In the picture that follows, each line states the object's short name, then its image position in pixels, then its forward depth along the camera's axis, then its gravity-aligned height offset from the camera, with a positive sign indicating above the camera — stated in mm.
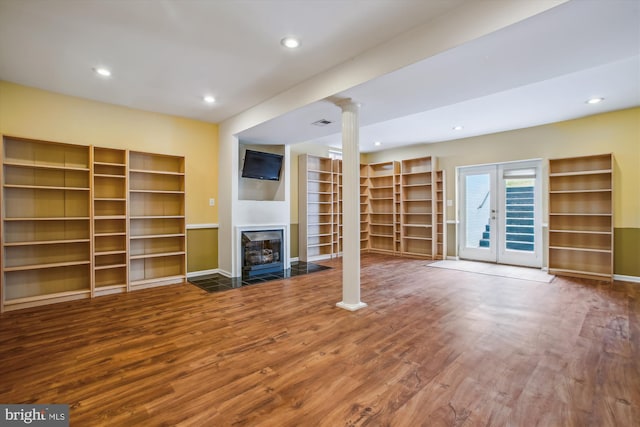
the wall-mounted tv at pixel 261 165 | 5203 +888
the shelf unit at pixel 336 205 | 7145 +189
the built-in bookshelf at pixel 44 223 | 3512 -142
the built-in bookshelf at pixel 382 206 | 7543 +178
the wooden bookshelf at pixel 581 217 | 4750 -66
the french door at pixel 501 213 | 5637 -3
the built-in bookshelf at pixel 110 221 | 4055 -137
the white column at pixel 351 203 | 3416 +115
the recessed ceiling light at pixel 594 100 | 4145 +1645
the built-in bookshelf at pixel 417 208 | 6906 +119
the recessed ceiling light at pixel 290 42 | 2664 +1608
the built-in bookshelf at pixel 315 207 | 6527 +135
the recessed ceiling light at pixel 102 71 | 3219 +1602
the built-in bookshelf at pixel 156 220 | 4395 -130
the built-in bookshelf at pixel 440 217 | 6742 -100
